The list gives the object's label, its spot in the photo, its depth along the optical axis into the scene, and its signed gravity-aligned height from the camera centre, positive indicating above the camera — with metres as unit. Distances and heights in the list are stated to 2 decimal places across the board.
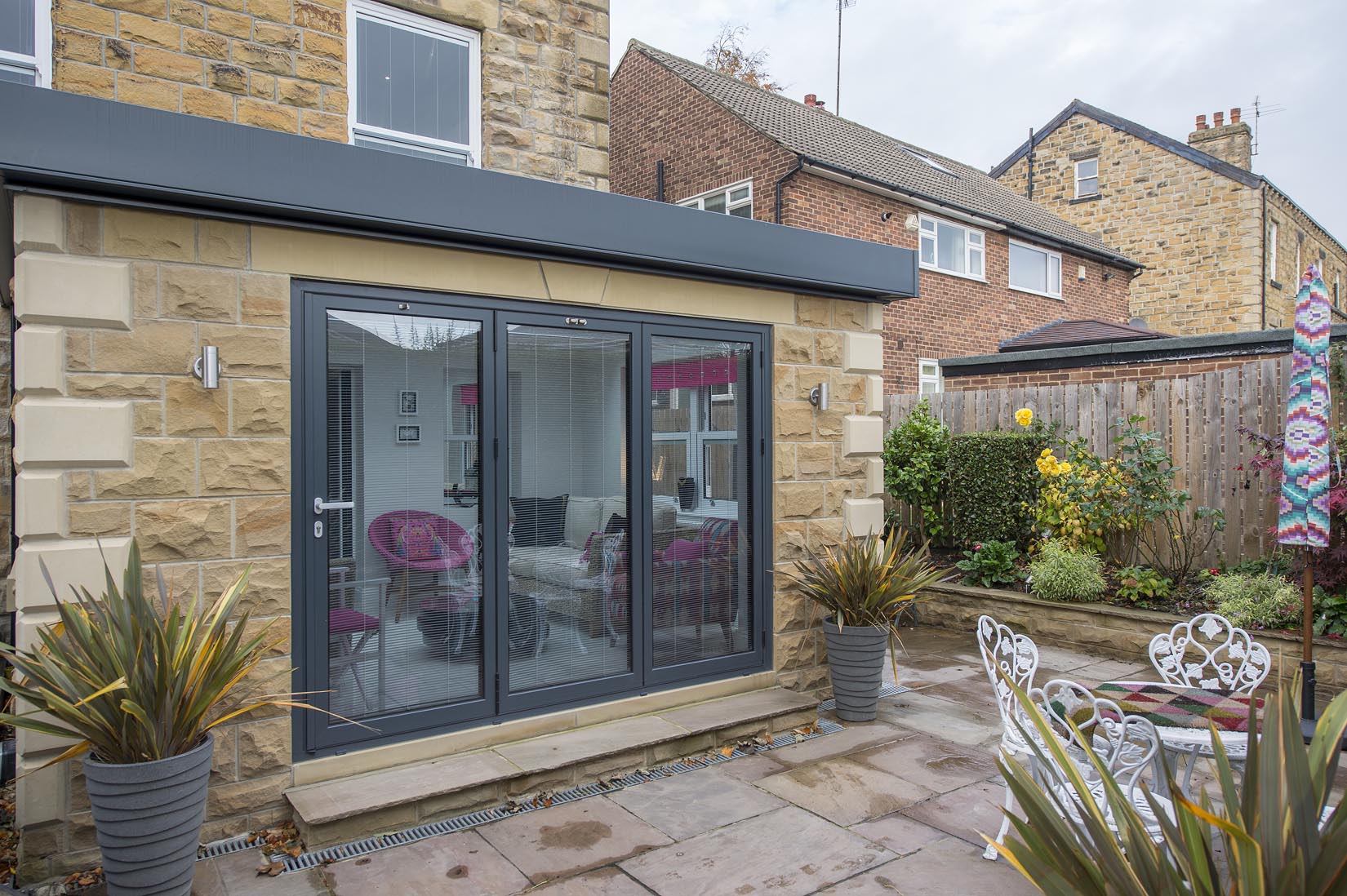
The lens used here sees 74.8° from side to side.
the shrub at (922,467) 9.55 -0.19
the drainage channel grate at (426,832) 3.70 -1.70
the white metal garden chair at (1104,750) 2.95 -1.12
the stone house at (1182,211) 19.22 +5.50
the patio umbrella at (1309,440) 4.95 +0.04
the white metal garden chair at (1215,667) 4.14 -1.12
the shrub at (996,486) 8.75 -0.37
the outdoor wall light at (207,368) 3.86 +0.37
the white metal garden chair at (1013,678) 3.65 -1.08
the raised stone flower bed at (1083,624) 6.18 -1.50
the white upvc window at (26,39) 4.94 +2.33
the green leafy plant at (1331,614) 6.24 -1.19
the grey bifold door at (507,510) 4.29 -0.33
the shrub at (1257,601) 6.55 -1.17
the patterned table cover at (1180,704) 3.54 -1.11
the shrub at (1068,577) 7.68 -1.13
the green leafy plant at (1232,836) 1.61 -0.76
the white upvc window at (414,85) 5.98 +2.56
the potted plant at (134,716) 3.08 -0.94
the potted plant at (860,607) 5.46 -0.99
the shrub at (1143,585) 7.43 -1.17
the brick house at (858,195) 14.32 +4.37
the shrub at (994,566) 8.49 -1.14
